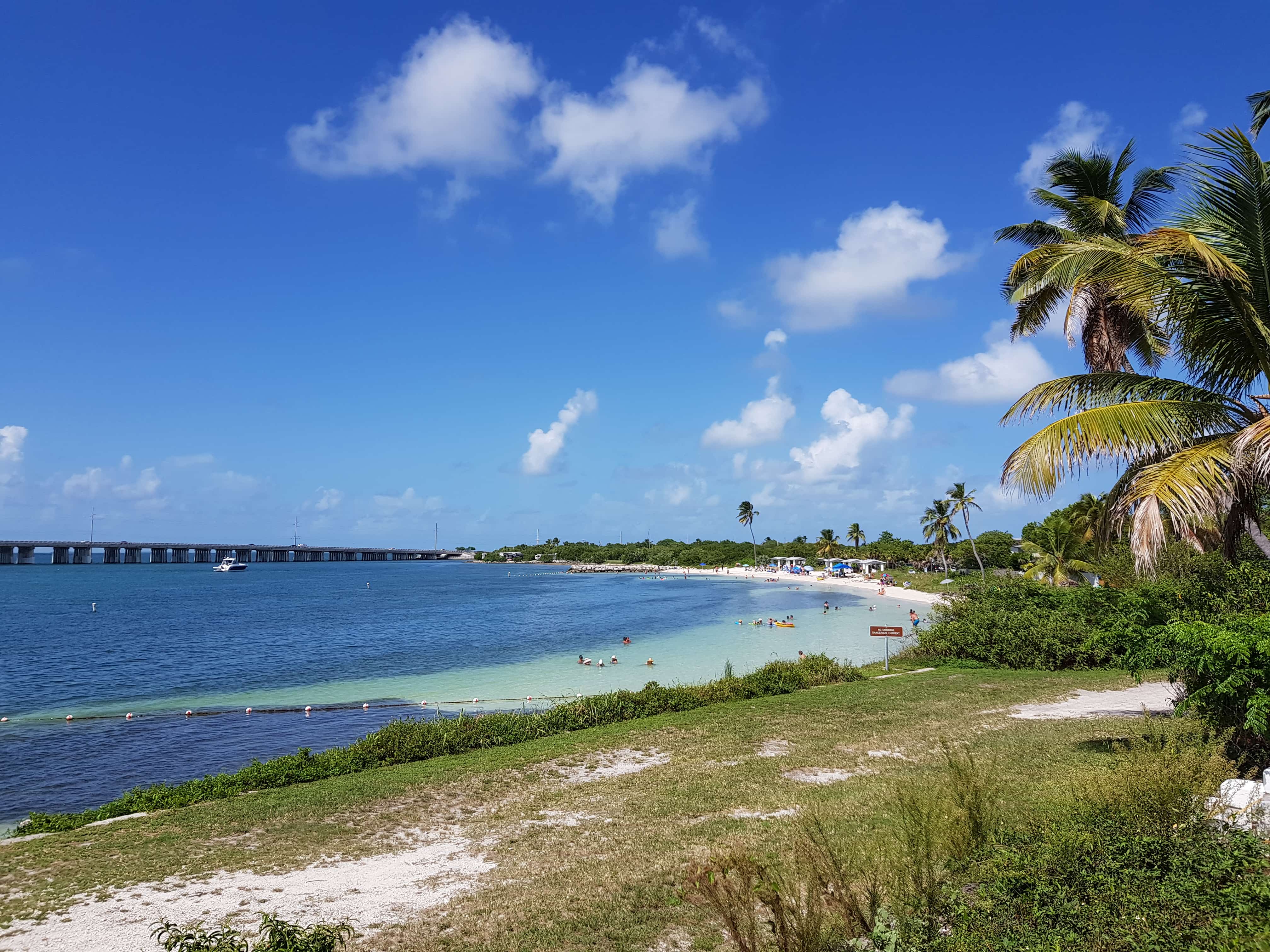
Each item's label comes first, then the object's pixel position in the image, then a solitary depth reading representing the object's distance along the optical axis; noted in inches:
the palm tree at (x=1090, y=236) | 586.9
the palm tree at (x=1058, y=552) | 1845.5
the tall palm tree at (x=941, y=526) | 3238.2
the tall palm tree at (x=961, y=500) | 3058.6
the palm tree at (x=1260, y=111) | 387.2
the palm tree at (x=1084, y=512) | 1776.1
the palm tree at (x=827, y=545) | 5477.4
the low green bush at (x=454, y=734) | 512.1
